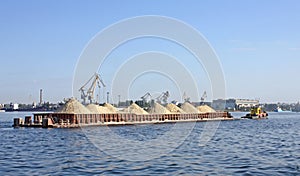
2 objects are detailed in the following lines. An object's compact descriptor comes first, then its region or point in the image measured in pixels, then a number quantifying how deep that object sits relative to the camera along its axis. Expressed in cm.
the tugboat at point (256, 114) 16000
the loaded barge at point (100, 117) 8231
